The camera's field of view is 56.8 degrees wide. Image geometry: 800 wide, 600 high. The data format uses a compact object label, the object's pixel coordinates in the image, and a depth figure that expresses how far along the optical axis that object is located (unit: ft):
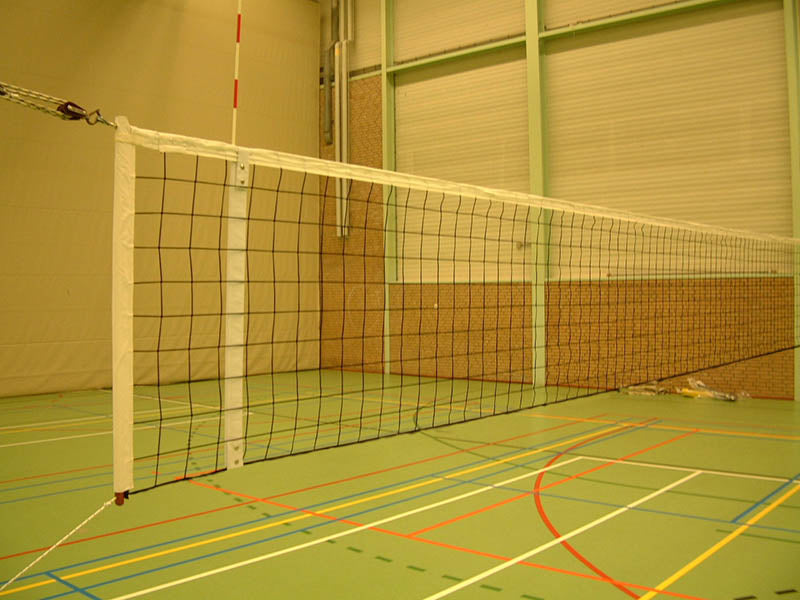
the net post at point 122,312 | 9.80
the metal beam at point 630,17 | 30.25
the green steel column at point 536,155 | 33.71
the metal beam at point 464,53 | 34.96
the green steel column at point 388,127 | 39.32
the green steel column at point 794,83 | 27.91
